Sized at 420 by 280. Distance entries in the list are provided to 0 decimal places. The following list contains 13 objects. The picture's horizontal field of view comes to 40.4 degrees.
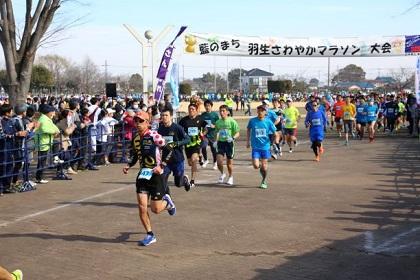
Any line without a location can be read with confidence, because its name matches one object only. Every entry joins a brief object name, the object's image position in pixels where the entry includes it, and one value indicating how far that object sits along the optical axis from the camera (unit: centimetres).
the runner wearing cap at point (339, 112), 2425
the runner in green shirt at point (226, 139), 1256
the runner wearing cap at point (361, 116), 2272
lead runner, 754
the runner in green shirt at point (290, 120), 1877
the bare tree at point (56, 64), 6644
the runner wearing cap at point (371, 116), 2248
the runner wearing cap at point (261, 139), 1207
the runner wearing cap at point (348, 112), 2217
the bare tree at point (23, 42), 1683
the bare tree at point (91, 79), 6244
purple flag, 1866
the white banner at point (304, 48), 2258
